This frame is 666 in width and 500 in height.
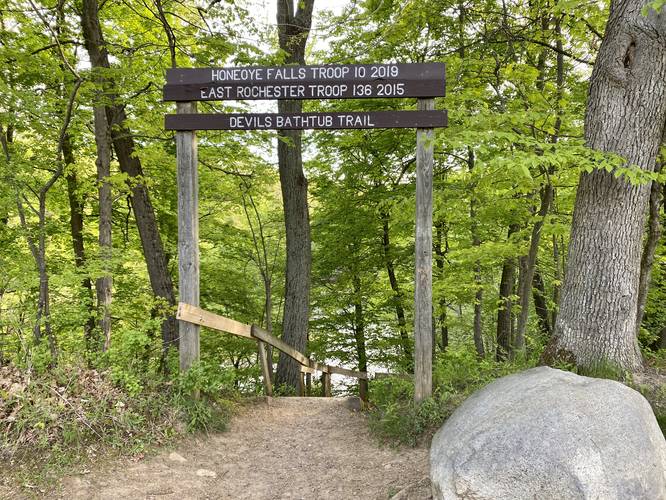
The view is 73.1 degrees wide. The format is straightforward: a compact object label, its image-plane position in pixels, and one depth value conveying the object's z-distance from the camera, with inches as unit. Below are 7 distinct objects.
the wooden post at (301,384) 350.0
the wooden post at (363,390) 281.3
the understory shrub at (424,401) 183.0
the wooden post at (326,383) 377.7
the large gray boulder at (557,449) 106.0
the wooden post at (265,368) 271.2
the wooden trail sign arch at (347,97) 187.0
